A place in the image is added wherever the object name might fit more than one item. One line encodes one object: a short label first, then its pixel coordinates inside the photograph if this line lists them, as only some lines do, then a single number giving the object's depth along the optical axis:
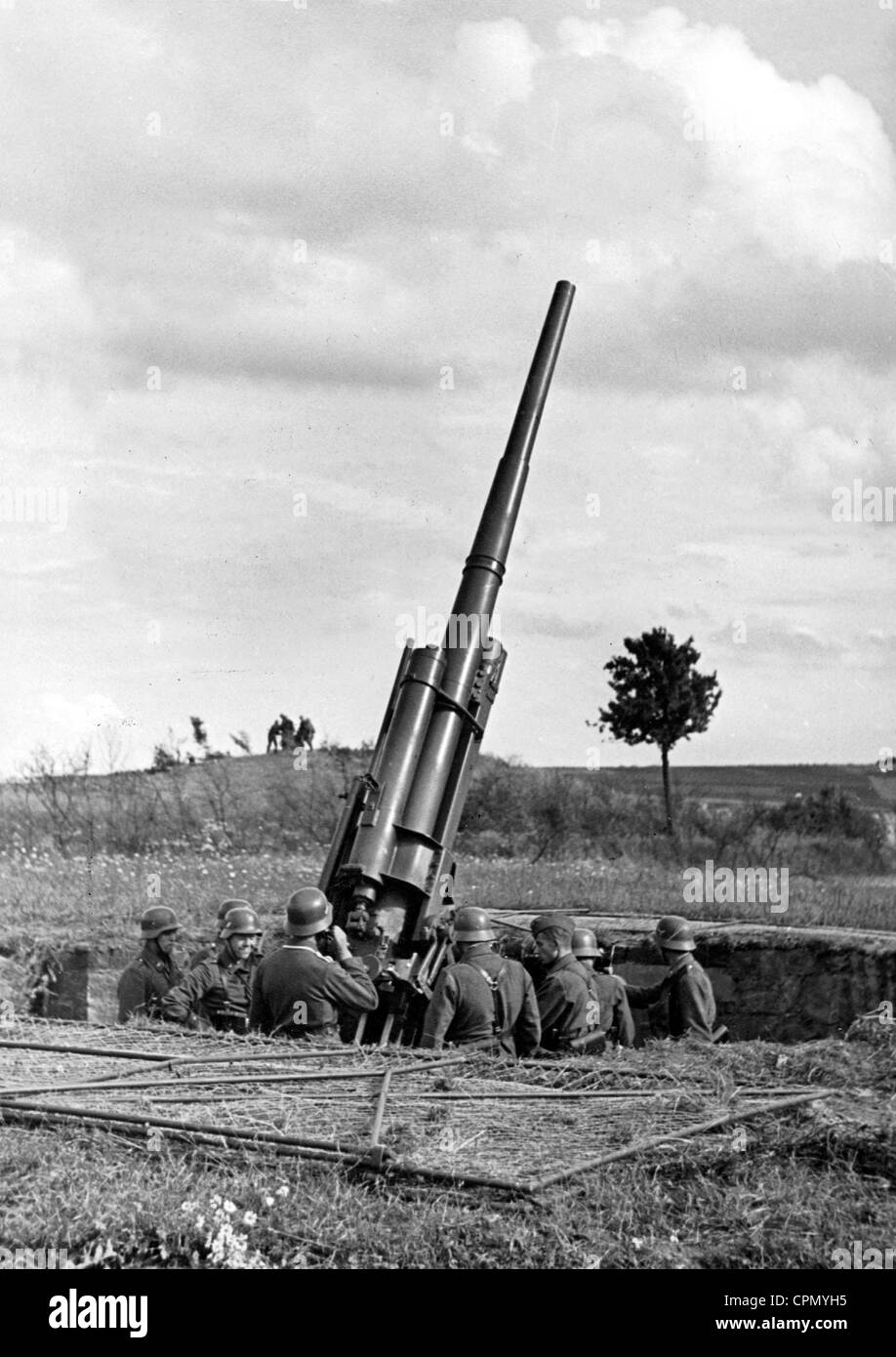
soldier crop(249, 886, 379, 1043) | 7.85
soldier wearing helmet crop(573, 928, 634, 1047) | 8.76
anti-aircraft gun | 9.59
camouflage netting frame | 5.56
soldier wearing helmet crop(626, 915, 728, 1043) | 8.50
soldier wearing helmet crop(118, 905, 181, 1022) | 8.84
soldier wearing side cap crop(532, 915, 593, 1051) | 8.23
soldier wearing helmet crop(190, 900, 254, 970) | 9.29
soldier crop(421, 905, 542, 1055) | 7.86
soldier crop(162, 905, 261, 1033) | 8.40
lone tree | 23.19
